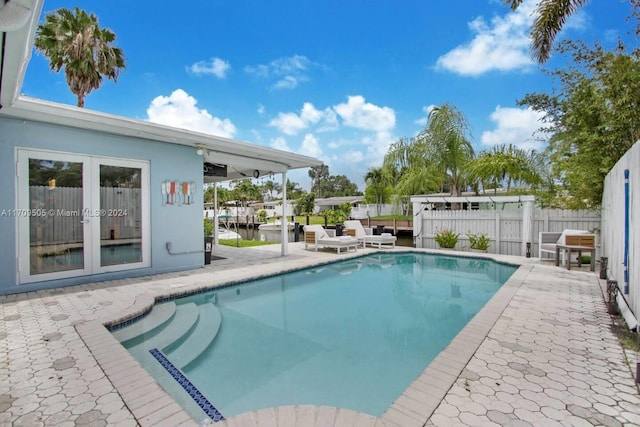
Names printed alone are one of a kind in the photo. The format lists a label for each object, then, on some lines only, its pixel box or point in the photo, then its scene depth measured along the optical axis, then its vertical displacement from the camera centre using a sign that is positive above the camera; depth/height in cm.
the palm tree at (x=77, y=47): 1334 +687
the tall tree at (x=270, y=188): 7756 +568
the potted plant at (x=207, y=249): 974 -117
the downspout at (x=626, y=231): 459 -30
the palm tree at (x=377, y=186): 3809 +291
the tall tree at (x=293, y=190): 7175 +465
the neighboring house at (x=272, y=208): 4153 +38
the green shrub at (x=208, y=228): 1379 -80
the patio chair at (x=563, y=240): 901 -86
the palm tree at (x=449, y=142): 1659 +351
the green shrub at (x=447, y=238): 1288 -110
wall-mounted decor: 820 +47
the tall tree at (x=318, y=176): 8366 +896
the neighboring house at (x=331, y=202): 5238 +134
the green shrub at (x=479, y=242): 1218 -118
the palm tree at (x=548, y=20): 743 +450
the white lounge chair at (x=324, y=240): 1222 -115
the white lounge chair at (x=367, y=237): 1345 -111
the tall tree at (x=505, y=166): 1645 +226
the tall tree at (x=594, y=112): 721 +238
